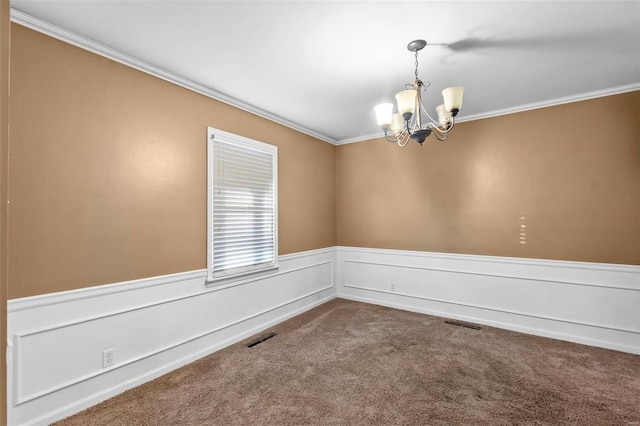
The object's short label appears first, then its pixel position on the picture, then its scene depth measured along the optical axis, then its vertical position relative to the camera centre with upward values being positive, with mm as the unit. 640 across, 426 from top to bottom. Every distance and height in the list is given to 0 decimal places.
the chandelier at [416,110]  2184 +834
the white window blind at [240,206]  3219 +137
